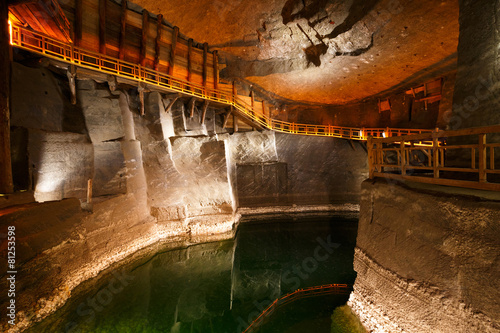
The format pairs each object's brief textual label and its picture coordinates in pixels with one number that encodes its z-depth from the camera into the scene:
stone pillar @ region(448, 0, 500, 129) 4.95
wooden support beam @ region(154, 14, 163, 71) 12.60
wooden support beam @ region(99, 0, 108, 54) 10.93
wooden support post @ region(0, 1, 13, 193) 6.64
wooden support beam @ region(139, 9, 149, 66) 12.15
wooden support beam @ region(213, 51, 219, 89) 15.38
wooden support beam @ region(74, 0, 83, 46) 10.27
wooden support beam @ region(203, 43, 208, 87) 14.77
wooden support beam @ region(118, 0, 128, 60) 11.54
